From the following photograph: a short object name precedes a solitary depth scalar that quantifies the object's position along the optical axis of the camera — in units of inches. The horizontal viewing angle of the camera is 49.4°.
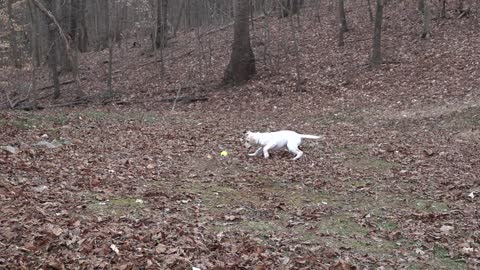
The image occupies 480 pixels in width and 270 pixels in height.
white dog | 417.7
